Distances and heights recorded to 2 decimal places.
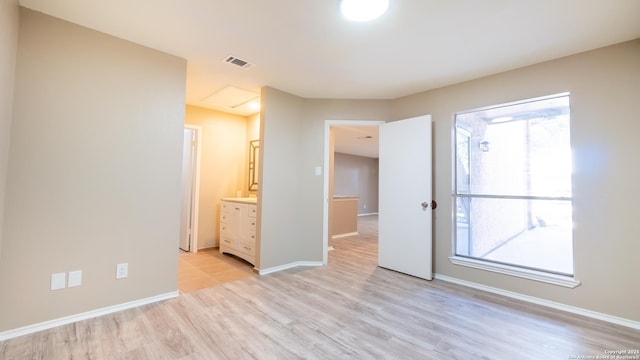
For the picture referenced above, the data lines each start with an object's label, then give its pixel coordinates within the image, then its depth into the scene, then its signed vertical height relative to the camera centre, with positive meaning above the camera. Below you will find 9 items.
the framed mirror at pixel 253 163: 4.54 +0.41
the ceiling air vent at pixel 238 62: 2.59 +1.26
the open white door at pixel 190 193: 4.24 -0.11
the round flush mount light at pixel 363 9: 1.77 +1.24
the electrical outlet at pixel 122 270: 2.23 -0.73
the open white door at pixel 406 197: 3.17 -0.10
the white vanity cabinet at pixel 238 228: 3.51 -0.59
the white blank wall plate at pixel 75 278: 2.03 -0.73
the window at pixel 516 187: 2.54 +0.04
